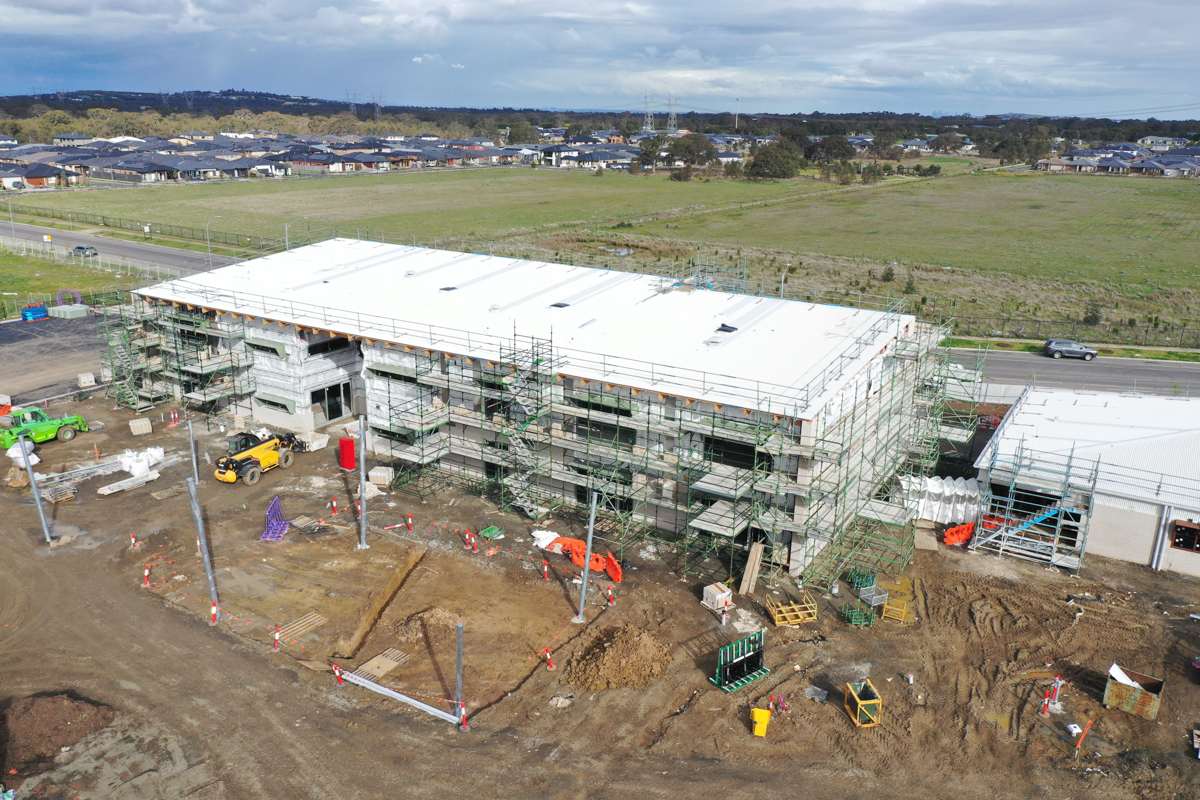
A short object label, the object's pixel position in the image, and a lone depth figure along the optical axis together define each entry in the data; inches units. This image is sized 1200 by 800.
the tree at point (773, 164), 6732.3
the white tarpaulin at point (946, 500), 1267.2
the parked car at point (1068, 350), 2190.0
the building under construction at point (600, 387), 1146.0
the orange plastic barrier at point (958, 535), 1229.7
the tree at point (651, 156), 7554.1
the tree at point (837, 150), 7731.3
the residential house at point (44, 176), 5746.1
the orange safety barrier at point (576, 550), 1144.8
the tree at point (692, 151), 7500.0
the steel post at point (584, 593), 980.4
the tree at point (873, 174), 6576.8
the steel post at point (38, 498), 1151.6
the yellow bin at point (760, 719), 830.5
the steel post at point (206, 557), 1001.5
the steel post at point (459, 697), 831.7
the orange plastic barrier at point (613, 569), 1114.1
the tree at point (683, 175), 6702.8
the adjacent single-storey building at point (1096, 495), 1146.7
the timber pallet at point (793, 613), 1026.7
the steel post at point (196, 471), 1304.1
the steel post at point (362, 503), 1135.0
